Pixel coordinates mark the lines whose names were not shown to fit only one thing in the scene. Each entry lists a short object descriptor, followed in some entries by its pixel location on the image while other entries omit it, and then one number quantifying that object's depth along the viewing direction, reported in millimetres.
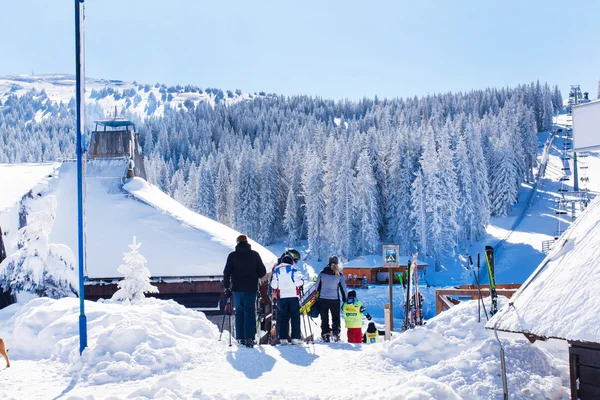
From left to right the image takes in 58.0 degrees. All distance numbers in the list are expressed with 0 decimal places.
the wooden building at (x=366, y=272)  48094
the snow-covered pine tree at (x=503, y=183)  67375
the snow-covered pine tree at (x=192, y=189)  71062
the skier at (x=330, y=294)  9992
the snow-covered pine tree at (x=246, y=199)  65625
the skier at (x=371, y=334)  13492
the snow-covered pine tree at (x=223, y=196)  69938
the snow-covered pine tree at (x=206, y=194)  69375
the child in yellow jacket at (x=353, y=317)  10820
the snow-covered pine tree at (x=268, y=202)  65750
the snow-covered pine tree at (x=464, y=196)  57219
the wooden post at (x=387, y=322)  11009
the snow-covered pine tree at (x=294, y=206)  63931
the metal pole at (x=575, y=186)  67312
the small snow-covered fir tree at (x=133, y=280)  14547
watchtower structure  27719
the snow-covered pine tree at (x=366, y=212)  54656
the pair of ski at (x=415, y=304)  13073
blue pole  8008
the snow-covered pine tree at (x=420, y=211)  52609
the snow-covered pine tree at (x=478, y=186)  59469
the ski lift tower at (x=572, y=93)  51906
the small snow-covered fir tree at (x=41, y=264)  13461
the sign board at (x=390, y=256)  12975
